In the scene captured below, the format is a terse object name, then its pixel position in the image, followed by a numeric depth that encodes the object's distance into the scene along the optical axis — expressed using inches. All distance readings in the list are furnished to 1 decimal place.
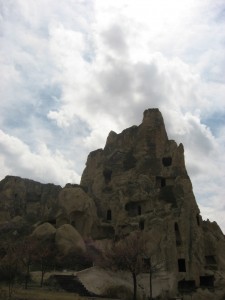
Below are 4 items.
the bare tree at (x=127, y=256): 1343.5
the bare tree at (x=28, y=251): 1346.0
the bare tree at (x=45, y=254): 1380.4
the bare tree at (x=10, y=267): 1200.3
